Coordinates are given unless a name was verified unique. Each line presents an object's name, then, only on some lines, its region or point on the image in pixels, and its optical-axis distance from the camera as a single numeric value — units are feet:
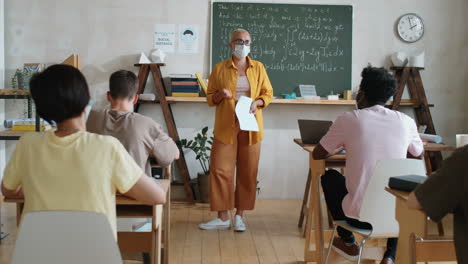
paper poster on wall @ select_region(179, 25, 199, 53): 17.39
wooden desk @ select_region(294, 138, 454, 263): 10.36
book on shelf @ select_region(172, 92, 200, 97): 16.80
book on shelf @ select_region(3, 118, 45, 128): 12.33
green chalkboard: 17.37
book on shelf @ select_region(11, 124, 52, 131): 12.20
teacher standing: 13.80
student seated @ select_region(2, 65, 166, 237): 5.33
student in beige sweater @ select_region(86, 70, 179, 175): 8.38
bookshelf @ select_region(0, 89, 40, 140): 11.29
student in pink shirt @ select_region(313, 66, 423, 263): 9.00
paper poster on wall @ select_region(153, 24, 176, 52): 17.33
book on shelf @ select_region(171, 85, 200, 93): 16.80
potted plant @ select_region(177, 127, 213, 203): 16.87
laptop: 11.61
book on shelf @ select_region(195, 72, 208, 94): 16.73
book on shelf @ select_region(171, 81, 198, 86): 16.78
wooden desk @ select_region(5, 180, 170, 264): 7.39
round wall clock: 17.87
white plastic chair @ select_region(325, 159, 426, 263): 8.19
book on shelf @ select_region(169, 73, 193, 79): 17.32
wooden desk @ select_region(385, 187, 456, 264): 6.17
